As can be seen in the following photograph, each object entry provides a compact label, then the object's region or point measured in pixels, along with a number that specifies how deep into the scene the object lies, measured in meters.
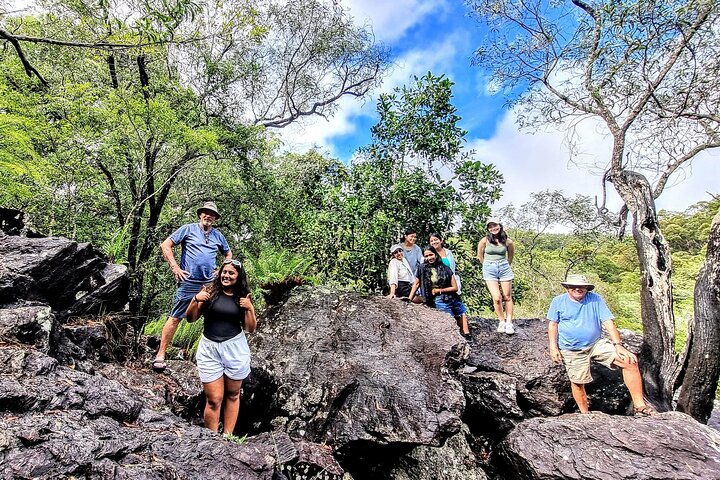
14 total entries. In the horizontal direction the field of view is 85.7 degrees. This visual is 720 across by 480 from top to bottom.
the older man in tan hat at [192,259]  5.23
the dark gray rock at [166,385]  4.21
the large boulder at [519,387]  6.07
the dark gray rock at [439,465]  4.95
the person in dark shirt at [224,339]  4.14
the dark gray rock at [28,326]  3.39
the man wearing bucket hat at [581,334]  5.21
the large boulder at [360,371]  4.61
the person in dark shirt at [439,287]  6.79
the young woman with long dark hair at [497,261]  6.87
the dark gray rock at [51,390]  2.66
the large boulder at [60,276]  4.26
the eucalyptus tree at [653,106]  7.03
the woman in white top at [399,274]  7.07
